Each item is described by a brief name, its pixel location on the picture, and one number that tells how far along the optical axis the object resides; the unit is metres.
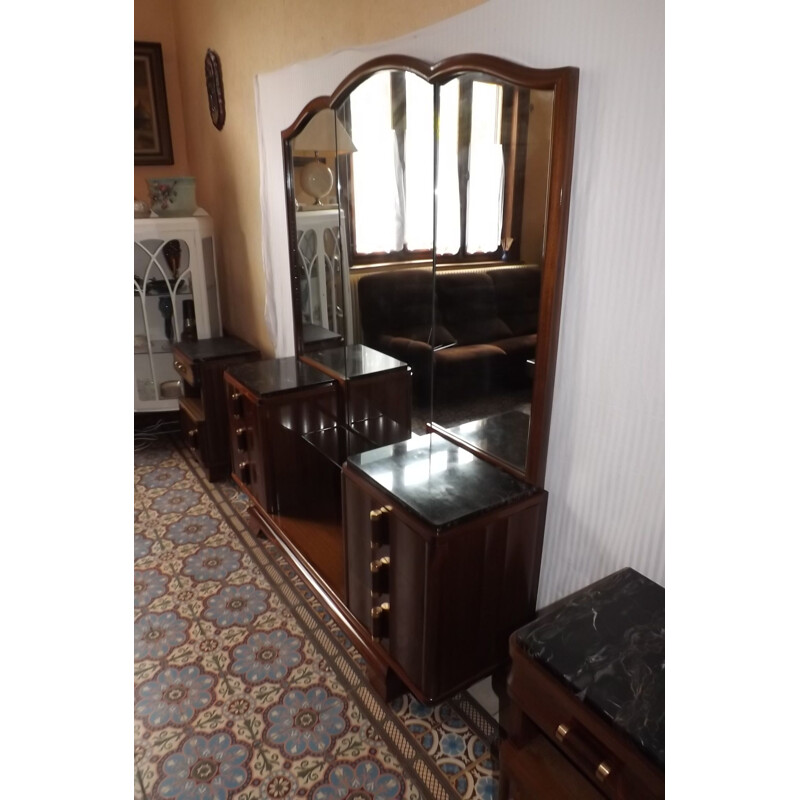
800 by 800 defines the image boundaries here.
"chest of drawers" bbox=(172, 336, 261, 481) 2.58
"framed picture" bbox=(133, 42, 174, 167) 2.98
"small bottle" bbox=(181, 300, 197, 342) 3.01
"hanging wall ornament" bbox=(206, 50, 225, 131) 2.55
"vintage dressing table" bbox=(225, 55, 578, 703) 1.22
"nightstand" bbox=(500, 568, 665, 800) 0.83
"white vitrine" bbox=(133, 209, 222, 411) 2.75
